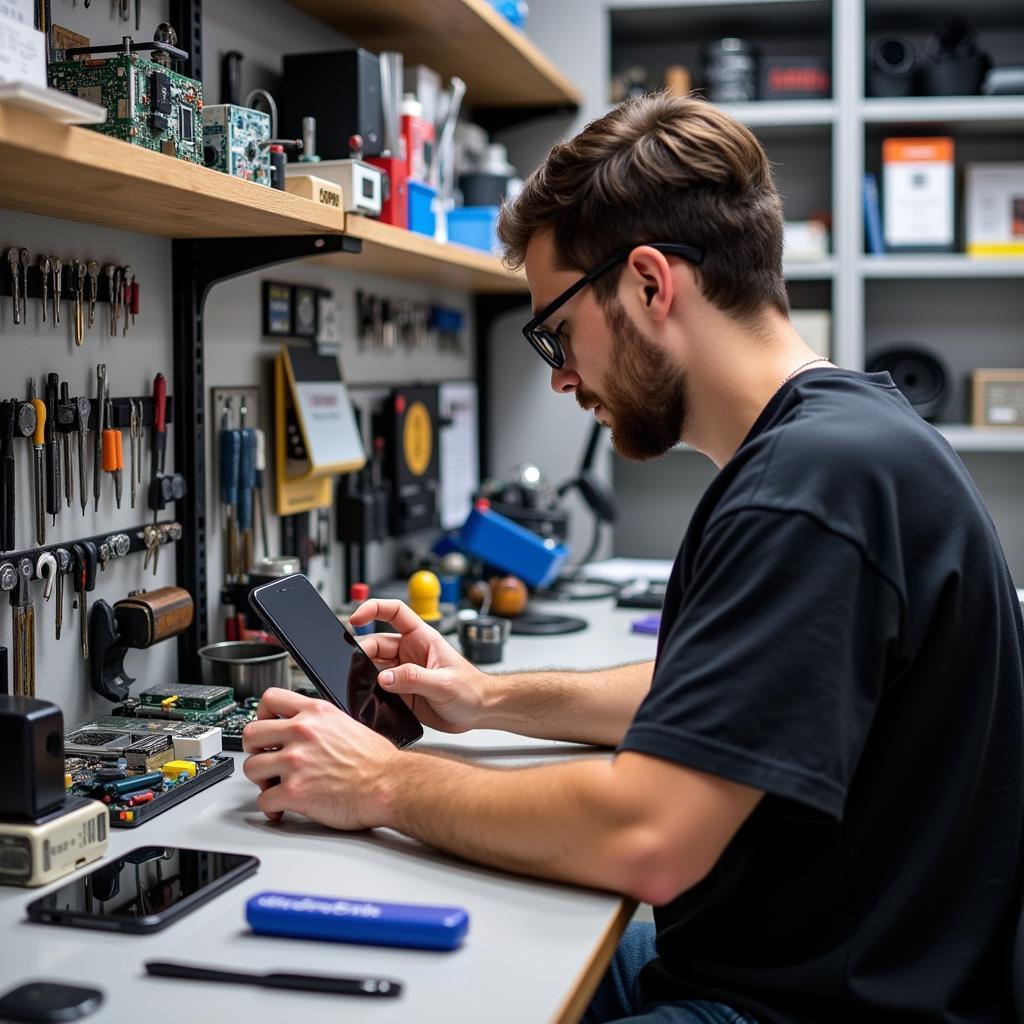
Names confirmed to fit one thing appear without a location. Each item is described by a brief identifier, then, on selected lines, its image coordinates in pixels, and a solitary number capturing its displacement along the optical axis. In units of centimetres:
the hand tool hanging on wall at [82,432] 151
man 96
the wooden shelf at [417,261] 180
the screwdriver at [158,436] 168
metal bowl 166
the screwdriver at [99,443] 156
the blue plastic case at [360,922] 96
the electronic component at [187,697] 154
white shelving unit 311
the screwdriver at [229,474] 187
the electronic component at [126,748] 135
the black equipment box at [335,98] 196
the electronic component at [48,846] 106
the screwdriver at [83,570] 152
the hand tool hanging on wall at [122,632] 155
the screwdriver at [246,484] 189
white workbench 88
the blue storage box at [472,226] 248
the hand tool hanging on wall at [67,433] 148
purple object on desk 225
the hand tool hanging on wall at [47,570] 145
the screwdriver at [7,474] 139
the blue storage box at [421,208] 208
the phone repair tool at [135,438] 163
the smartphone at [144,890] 100
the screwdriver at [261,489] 195
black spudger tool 89
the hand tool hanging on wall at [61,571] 149
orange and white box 319
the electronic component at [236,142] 151
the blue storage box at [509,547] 248
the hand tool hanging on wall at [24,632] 141
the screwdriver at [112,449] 156
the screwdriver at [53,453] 147
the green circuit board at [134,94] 129
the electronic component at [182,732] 141
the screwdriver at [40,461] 144
